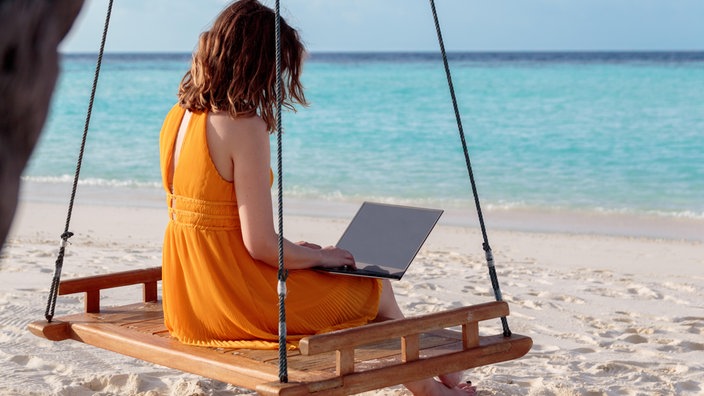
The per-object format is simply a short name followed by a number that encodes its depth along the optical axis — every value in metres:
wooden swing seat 2.61
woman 2.88
